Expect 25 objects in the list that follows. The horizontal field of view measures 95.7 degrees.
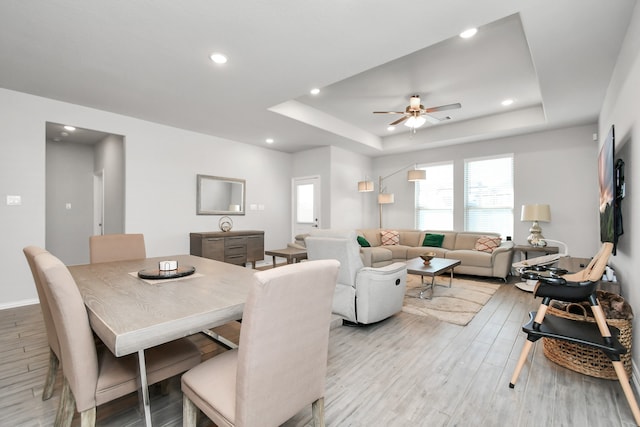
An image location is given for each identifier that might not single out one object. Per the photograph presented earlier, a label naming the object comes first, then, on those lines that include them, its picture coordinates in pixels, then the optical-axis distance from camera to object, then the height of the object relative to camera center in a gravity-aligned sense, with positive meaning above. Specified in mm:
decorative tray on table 1801 -408
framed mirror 5344 +294
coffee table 3734 -768
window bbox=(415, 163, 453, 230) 6422 +285
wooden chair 1694 -766
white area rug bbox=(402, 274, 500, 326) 3314 -1169
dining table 1069 -431
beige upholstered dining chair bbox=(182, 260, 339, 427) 1000 -574
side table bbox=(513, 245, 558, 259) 4773 -623
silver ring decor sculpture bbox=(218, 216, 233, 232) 5575 -245
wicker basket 1974 -1035
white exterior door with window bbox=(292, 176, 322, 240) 6457 +159
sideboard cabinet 4918 -631
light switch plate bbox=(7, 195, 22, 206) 3565 +123
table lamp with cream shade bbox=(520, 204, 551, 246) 4782 -87
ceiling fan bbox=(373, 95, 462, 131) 3904 +1390
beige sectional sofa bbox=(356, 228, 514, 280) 4961 -754
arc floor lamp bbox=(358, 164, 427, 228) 5707 +608
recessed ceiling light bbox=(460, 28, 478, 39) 2373 +1524
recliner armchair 2830 -696
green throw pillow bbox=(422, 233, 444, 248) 5988 -595
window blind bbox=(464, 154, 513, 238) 5668 +349
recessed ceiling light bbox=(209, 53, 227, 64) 2764 +1484
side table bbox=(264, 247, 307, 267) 4738 -715
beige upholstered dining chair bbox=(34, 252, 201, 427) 1127 -681
